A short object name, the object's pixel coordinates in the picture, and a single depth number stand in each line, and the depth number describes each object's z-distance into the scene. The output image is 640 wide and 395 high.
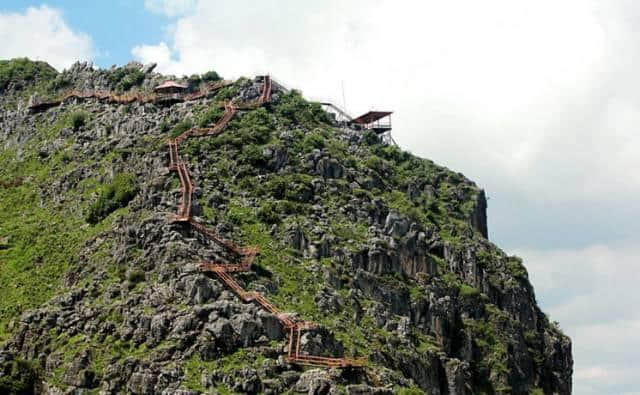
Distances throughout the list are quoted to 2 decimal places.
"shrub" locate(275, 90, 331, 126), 159.38
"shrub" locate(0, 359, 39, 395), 109.19
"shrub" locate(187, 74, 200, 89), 167.25
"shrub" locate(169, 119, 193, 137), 148.62
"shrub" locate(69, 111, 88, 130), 161.12
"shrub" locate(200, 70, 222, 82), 168.00
